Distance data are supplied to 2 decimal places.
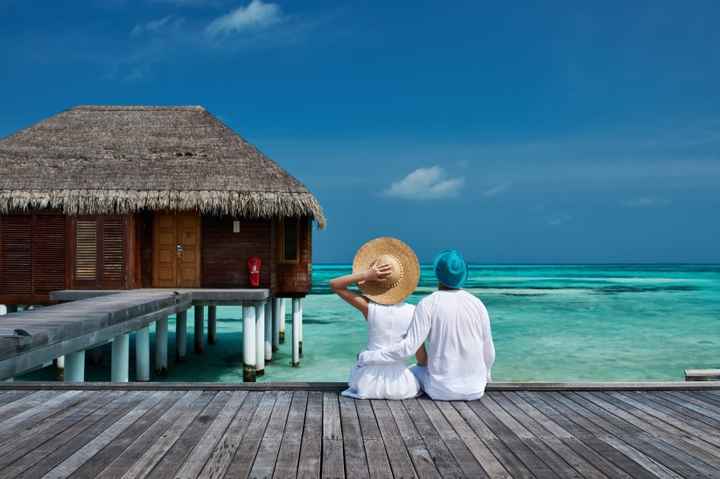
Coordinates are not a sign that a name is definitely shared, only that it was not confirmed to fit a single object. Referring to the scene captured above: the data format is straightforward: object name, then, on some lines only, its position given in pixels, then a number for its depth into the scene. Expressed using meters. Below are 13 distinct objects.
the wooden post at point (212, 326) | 19.17
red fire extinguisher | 13.72
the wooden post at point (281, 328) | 20.53
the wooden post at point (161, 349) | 13.84
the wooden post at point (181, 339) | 15.80
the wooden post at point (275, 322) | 16.95
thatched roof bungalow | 13.33
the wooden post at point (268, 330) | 15.70
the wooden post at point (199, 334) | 17.38
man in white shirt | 4.35
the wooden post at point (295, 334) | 15.82
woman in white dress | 4.42
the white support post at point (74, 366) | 8.06
